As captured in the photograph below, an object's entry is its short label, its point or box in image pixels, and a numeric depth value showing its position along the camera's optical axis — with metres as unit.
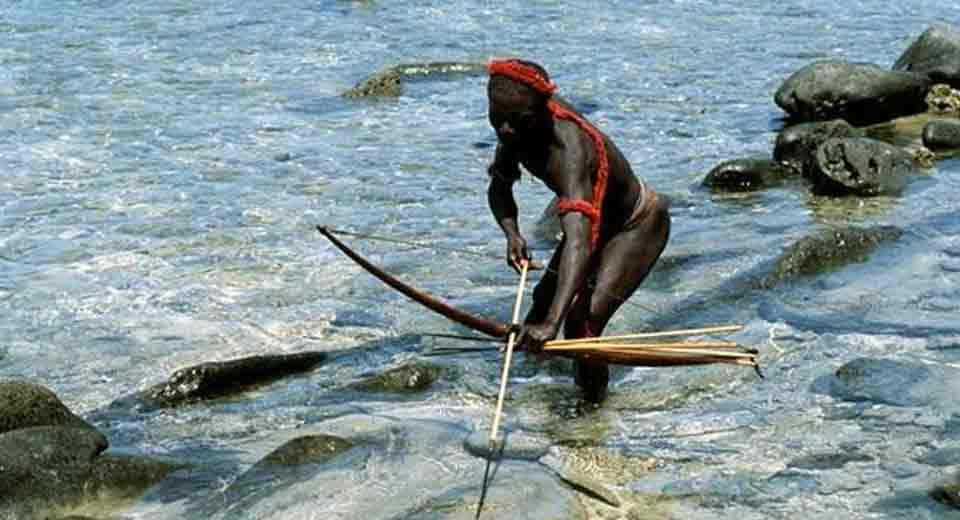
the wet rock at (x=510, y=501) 11.56
